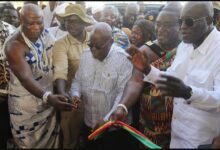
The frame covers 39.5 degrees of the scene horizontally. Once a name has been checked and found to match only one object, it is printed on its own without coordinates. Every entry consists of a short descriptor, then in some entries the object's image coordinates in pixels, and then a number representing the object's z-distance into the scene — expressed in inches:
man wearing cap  104.3
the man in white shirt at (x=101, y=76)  94.6
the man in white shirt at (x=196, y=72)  74.0
